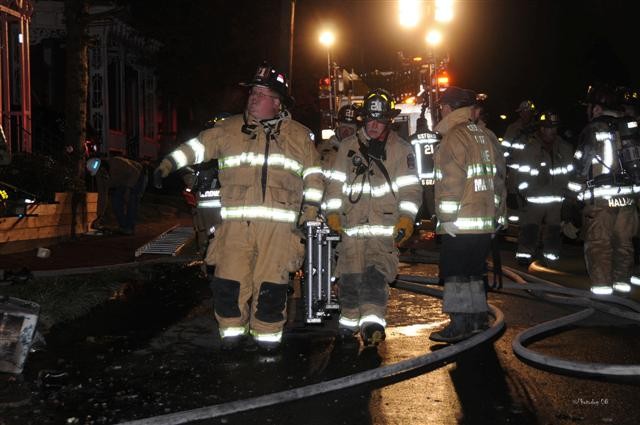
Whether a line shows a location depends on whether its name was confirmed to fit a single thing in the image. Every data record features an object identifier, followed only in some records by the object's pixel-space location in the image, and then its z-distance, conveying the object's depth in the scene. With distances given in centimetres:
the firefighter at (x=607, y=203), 761
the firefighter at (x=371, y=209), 623
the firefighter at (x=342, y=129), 923
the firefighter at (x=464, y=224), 614
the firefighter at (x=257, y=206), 579
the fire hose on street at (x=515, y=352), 426
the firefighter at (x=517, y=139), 1066
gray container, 508
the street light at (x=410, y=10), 1914
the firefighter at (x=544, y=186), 1030
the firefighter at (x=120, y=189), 1466
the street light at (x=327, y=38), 2239
